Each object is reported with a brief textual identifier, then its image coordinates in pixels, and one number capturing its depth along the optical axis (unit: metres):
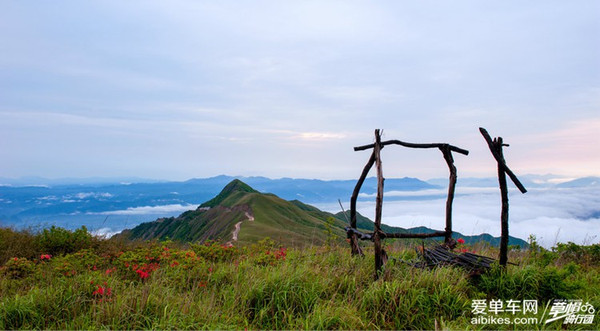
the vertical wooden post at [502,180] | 7.07
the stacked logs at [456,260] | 7.12
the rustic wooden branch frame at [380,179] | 7.79
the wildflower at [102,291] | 5.59
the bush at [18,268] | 7.36
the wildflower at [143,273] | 6.76
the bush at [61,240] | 10.04
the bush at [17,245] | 9.35
